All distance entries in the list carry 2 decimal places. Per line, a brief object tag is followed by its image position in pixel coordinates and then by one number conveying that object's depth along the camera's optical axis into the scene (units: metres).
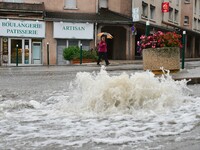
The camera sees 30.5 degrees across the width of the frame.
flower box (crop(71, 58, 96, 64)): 27.62
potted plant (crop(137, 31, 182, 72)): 11.39
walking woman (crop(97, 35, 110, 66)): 21.63
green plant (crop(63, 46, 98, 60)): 28.09
